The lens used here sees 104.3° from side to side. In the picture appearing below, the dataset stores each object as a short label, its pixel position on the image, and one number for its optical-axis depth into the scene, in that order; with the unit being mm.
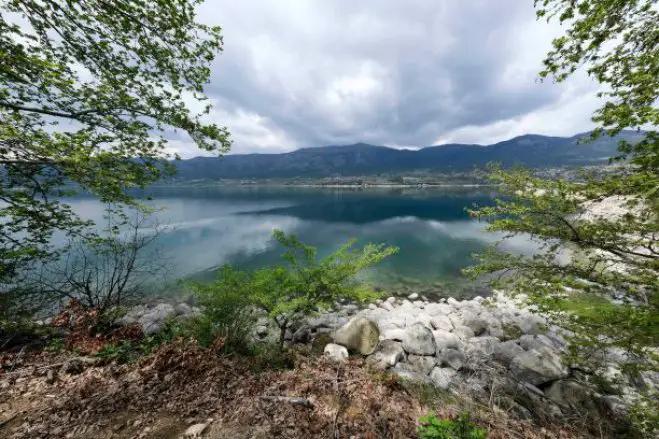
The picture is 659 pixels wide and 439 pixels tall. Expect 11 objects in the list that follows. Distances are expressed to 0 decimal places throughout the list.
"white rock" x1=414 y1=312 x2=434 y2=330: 13418
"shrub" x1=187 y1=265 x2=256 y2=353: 7246
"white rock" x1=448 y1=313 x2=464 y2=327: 13625
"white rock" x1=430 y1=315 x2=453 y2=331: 13258
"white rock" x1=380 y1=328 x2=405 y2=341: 10906
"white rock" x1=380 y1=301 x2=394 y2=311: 17169
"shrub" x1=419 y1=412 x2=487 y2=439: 3523
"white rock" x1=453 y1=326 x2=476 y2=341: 12459
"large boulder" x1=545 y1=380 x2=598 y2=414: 7422
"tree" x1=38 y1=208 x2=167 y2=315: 7533
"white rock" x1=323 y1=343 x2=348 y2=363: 8762
